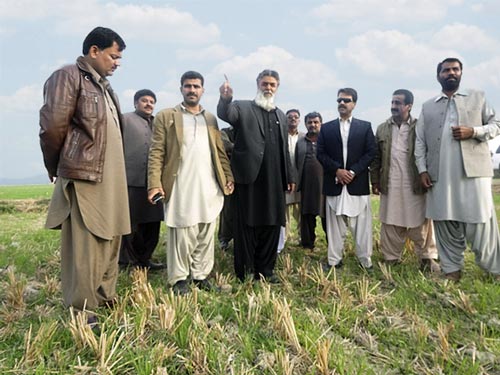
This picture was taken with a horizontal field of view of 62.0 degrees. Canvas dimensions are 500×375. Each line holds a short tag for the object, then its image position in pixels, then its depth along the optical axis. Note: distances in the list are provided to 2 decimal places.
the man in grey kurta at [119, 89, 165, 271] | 4.78
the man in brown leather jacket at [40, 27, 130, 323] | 2.86
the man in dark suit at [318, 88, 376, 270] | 4.63
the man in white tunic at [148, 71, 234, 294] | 3.84
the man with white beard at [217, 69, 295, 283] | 4.12
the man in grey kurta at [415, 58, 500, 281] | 4.15
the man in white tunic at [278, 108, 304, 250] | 5.80
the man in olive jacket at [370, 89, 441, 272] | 4.72
